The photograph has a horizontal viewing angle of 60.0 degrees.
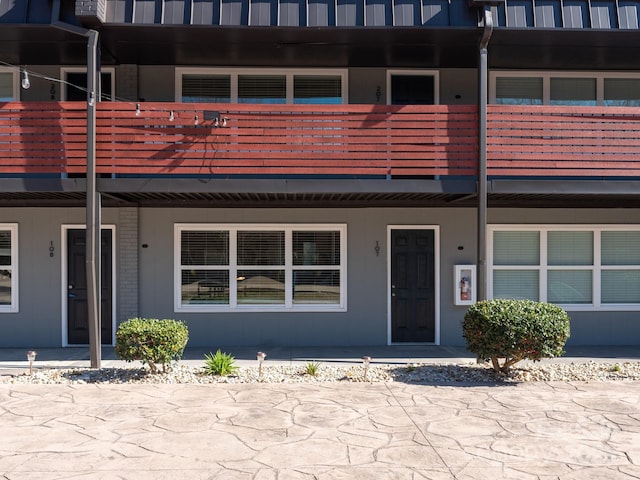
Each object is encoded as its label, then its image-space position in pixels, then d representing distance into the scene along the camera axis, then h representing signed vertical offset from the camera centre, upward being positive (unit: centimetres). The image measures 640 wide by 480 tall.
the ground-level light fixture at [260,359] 802 -177
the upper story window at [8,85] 1048 +288
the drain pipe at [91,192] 837 +69
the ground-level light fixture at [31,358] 806 -179
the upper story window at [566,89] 1086 +294
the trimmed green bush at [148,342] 754 -144
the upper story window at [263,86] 1068 +294
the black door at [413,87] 1077 +294
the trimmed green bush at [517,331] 744 -126
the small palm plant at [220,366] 802 -188
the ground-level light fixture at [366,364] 797 -182
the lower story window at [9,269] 1027 -60
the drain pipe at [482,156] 869 +129
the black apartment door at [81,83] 1053 +295
